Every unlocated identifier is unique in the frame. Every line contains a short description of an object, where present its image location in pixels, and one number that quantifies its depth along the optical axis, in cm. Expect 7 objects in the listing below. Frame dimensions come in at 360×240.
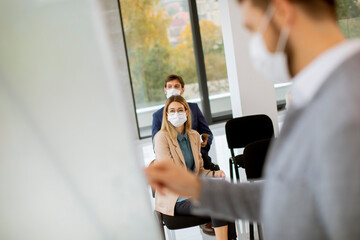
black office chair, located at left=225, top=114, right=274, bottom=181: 365
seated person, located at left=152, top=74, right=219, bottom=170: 357
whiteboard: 75
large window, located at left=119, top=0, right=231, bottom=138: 681
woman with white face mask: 254
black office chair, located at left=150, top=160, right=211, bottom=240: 250
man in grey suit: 69
